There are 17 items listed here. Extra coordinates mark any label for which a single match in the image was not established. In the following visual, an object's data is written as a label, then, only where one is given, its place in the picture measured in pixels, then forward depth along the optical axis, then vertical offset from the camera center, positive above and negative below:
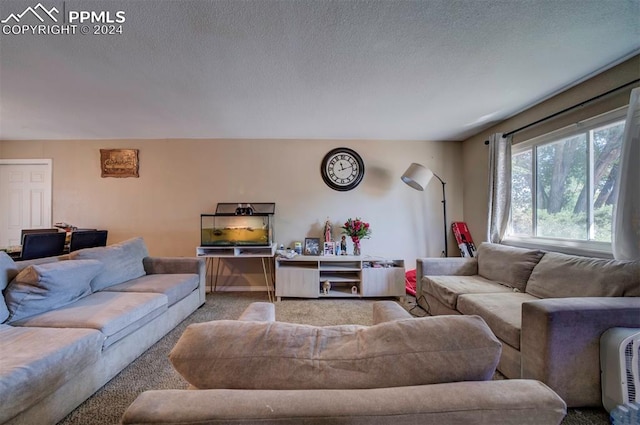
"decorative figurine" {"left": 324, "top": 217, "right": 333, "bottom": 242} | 3.51 -0.25
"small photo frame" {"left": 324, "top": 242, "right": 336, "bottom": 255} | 3.44 -0.46
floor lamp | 3.17 +0.54
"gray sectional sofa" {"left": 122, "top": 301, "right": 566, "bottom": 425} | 0.53 -0.42
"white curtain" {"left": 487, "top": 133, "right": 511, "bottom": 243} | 2.81 +0.34
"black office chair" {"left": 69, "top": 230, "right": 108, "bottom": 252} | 2.89 -0.30
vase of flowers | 3.43 -0.22
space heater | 1.26 -0.81
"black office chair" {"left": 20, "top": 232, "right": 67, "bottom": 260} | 2.44 -0.31
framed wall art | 3.58 +0.80
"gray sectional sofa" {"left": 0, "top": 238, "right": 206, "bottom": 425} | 1.16 -0.70
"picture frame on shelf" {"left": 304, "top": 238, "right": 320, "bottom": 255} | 3.53 -0.45
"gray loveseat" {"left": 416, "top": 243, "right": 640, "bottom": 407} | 1.35 -0.66
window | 1.95 +0.30
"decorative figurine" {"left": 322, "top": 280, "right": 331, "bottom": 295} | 3.16 -0.94
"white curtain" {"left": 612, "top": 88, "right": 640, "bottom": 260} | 1.65 +0.17
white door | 3.55 +0.29
